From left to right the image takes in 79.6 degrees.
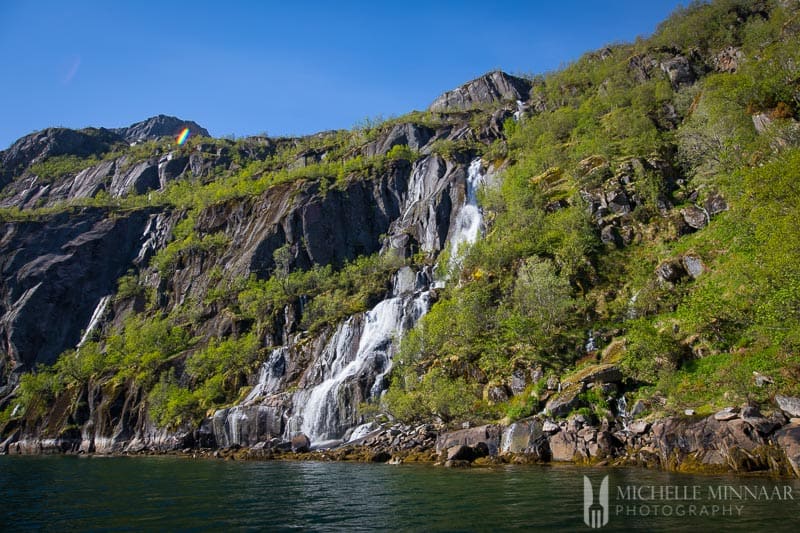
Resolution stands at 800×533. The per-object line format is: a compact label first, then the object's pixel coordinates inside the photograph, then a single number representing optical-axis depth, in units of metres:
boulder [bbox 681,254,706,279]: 41.59
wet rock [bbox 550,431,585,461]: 30.80
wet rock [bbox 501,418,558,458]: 32.47
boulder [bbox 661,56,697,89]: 83.88
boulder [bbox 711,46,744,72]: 80.56
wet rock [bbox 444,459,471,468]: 32.28
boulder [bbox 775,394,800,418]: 23.19
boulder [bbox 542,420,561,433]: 32.71
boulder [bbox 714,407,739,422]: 24.45
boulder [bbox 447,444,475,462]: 33.56
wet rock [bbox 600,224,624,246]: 52.86
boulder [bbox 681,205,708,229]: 48.73
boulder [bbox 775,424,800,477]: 20.91
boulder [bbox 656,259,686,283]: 42.56
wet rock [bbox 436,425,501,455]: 34.82
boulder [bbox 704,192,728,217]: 48.19
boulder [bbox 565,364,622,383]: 34.88
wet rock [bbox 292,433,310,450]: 49.91
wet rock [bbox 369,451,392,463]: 39.53
